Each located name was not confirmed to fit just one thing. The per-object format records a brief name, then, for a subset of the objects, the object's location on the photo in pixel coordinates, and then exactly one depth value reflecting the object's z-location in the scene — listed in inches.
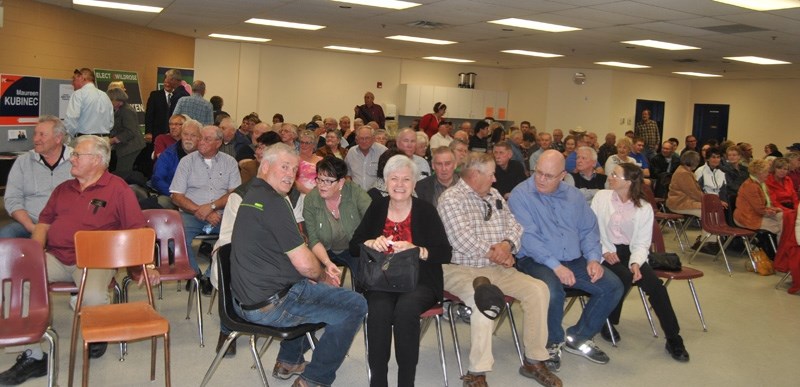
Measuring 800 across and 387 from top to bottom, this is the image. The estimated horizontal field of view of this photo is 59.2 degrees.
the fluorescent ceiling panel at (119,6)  373.2
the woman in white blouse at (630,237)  187.5
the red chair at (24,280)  130.0
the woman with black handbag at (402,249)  141.3
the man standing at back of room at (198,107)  338.3
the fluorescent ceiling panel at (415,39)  467.8
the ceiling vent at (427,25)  387.2
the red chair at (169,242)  173.5
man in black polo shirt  131.9
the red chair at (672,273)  198.7
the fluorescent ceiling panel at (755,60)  497.0
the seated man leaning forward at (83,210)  156.6
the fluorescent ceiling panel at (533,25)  366.6
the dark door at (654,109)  730.2
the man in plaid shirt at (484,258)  155.3
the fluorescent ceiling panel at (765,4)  270.8
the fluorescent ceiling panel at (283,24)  421.4
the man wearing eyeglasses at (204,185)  211.6
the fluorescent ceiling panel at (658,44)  426.2
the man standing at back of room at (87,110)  301.4
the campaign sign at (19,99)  307.0
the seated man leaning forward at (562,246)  176.4
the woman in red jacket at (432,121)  489.7
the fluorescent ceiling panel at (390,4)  324.2
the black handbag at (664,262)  201.6
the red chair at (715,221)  295.3
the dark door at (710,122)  745.0
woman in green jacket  166.4
